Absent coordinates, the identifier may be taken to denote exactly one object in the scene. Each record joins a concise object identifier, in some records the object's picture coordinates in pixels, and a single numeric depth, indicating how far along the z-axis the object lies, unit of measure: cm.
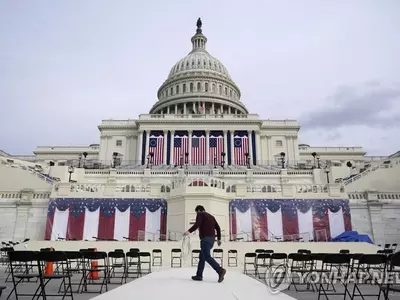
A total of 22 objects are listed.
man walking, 942
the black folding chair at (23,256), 678
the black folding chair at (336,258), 921
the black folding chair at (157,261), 2029
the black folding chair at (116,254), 1158
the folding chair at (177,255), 1784
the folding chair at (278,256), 1247
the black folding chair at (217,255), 2132
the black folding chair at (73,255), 1015
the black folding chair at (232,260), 2045
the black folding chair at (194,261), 1986
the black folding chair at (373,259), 786
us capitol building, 2923
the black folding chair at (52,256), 686
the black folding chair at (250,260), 1545
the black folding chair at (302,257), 1026
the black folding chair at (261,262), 1369
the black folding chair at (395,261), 641
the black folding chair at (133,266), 1236
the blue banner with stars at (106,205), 2914
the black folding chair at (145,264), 1364
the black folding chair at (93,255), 984
